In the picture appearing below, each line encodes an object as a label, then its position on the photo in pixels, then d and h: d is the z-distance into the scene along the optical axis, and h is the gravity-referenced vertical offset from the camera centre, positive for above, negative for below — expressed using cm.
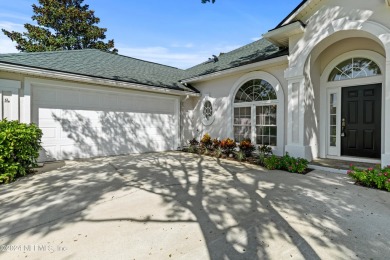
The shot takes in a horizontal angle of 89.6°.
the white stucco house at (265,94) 581 +128
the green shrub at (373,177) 412 -102
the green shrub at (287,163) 550 -98
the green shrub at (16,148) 452 -52
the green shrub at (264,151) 665 -74
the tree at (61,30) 1889 +1054
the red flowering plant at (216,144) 813 -61
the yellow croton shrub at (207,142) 866 -58
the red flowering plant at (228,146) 763 -65
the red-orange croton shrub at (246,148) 715 -67
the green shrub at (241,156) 704 -96
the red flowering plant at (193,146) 896 -79
